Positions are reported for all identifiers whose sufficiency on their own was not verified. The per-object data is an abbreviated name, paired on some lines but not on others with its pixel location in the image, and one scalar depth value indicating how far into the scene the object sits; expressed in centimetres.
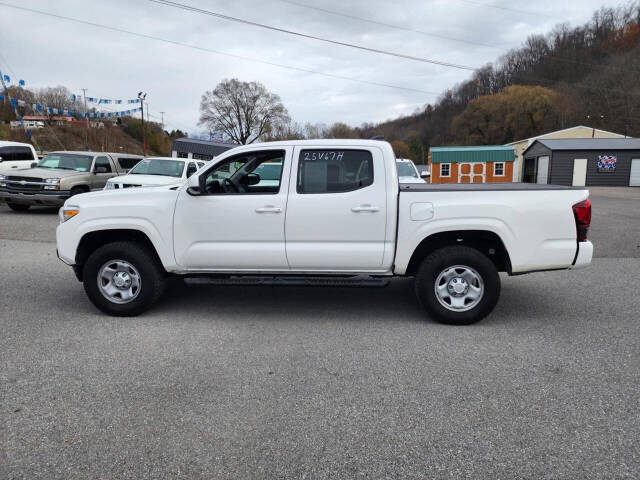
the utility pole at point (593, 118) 6461
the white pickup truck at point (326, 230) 487
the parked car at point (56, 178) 1352
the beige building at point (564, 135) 5309
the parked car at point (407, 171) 1340
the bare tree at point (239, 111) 8219
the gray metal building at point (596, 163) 3853
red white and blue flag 3869
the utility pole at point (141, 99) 4484
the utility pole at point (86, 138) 7865
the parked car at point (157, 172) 1266
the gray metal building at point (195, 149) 3925
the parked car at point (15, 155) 1634
